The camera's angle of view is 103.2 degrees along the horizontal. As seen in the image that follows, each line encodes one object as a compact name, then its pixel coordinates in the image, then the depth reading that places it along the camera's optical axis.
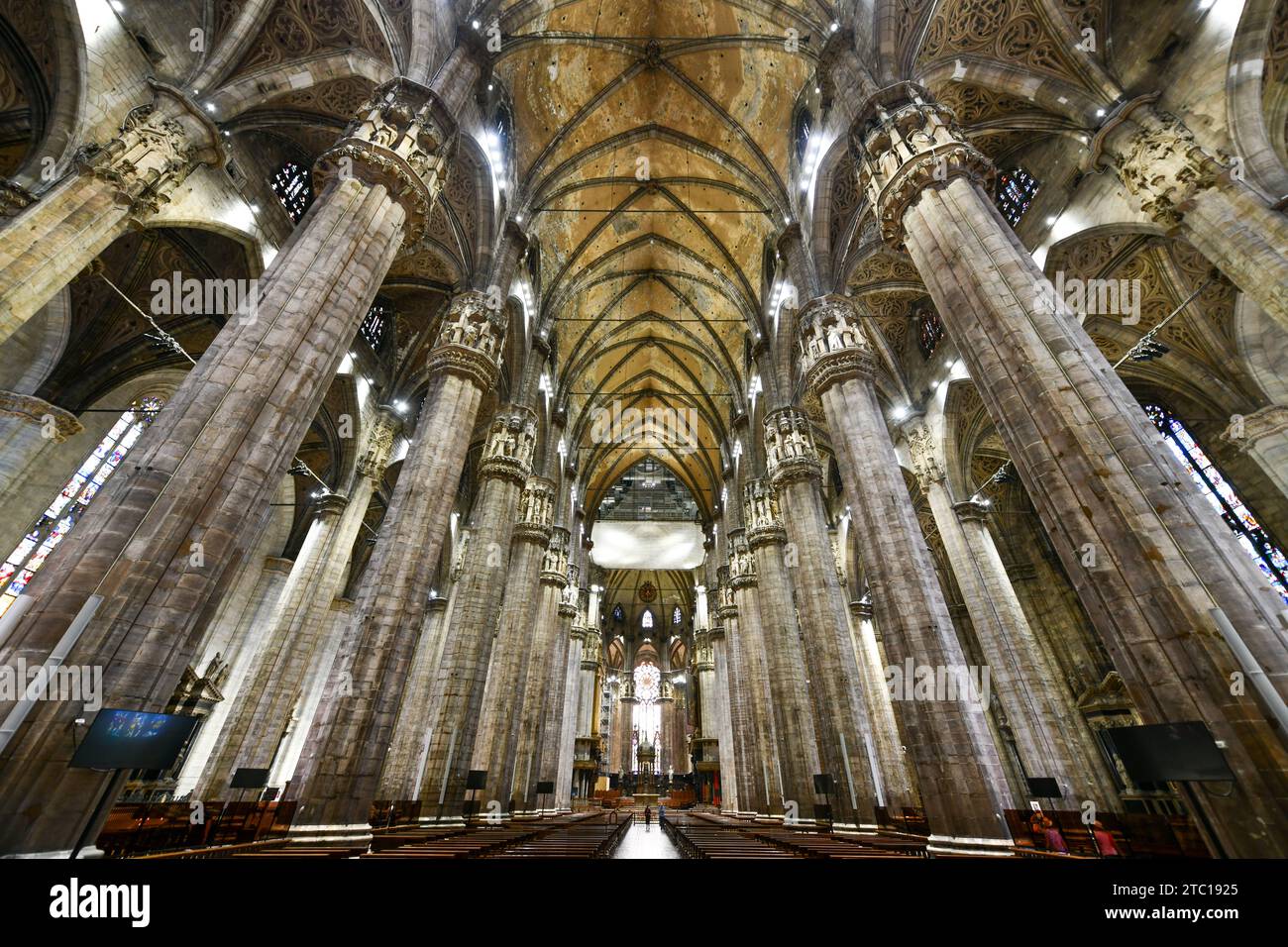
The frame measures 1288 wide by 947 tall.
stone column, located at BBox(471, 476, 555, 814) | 12.70
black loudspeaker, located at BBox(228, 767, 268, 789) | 7.38
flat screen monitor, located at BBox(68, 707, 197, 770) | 3.16
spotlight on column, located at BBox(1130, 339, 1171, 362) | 12.34
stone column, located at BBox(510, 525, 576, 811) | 15.31
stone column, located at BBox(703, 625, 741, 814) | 19.59
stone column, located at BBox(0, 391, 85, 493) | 10.38
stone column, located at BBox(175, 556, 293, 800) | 15.29
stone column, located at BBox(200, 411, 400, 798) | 11.48
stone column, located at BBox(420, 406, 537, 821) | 10.50
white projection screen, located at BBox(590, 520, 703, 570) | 26.45
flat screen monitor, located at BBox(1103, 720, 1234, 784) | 3.25
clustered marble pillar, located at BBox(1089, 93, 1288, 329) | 6.61
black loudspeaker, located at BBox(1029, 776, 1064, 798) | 7.34
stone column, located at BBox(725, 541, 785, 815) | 15.52
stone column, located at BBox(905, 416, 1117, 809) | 10.60
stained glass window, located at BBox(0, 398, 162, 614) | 11.07
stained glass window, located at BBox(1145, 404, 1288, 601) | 12.26
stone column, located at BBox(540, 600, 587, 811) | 18.75
